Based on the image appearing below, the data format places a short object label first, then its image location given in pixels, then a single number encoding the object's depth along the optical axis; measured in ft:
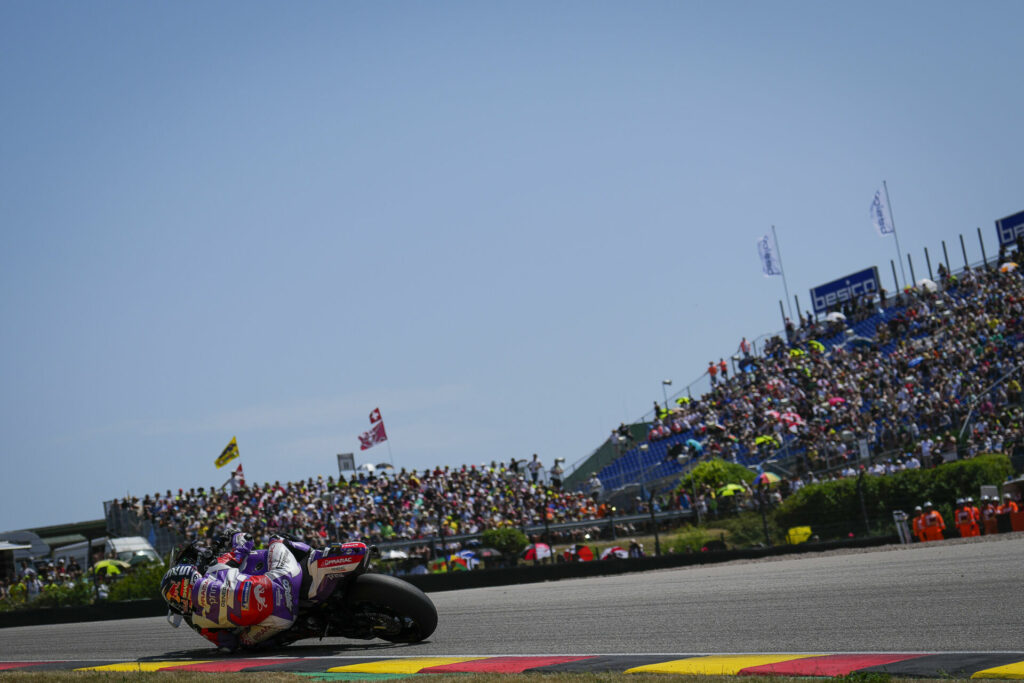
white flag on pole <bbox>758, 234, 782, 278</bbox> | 154.30
